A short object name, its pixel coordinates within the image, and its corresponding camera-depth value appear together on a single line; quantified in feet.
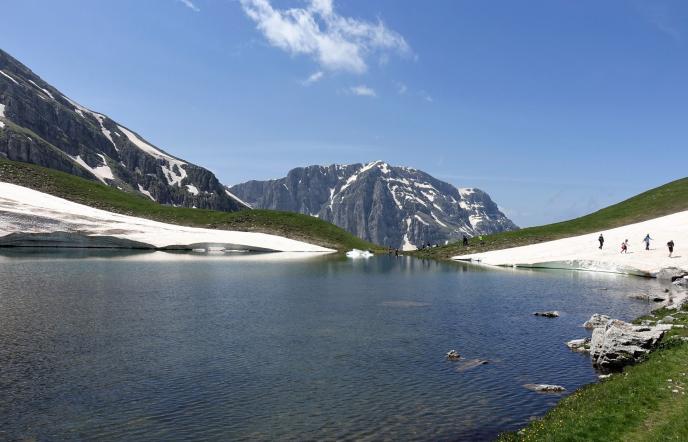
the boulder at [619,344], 93.09
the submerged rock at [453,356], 96.89
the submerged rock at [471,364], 90.98
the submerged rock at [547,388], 80.07
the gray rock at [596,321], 126.74
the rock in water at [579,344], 104.85
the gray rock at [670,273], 227.18
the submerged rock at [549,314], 144.05
